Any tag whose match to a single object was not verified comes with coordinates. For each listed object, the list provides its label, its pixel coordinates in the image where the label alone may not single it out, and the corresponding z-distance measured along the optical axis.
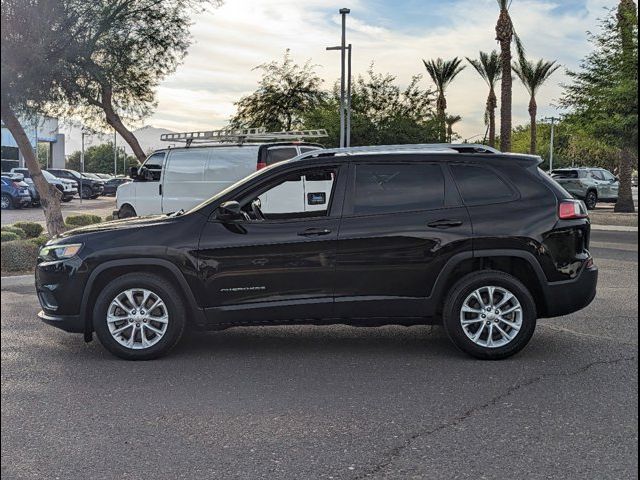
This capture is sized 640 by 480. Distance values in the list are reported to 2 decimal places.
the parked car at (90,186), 38.12
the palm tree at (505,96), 27.77
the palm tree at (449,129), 31.18
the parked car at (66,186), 31.35
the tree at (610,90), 18.42
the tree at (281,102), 29.11
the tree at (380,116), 30.00
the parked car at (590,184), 32.72
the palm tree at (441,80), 31.27
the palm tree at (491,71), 40.44
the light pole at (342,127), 25.00
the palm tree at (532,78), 45.20
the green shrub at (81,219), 16.95
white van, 13.65
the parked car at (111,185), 40.85
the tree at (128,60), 11.71
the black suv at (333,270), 5.62
